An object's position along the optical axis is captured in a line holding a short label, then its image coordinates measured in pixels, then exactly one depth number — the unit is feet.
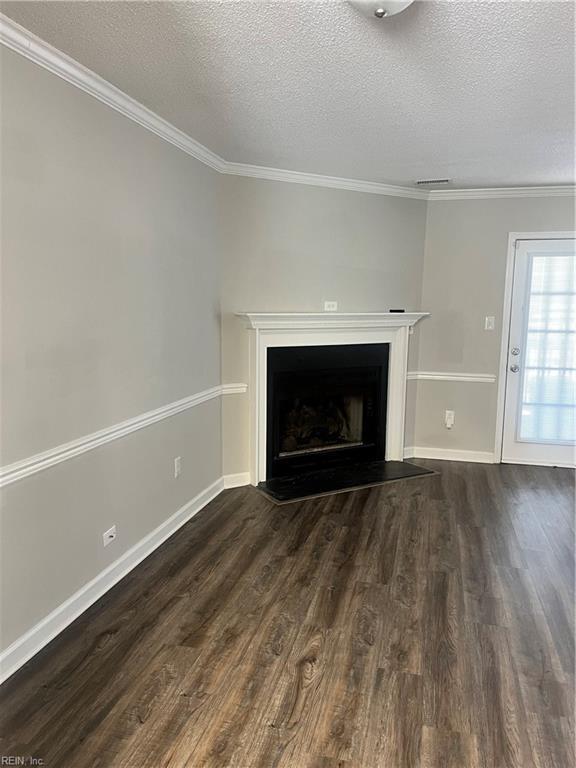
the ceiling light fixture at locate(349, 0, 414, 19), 5.38
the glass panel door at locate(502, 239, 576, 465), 14.51
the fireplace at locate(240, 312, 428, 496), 13.17
